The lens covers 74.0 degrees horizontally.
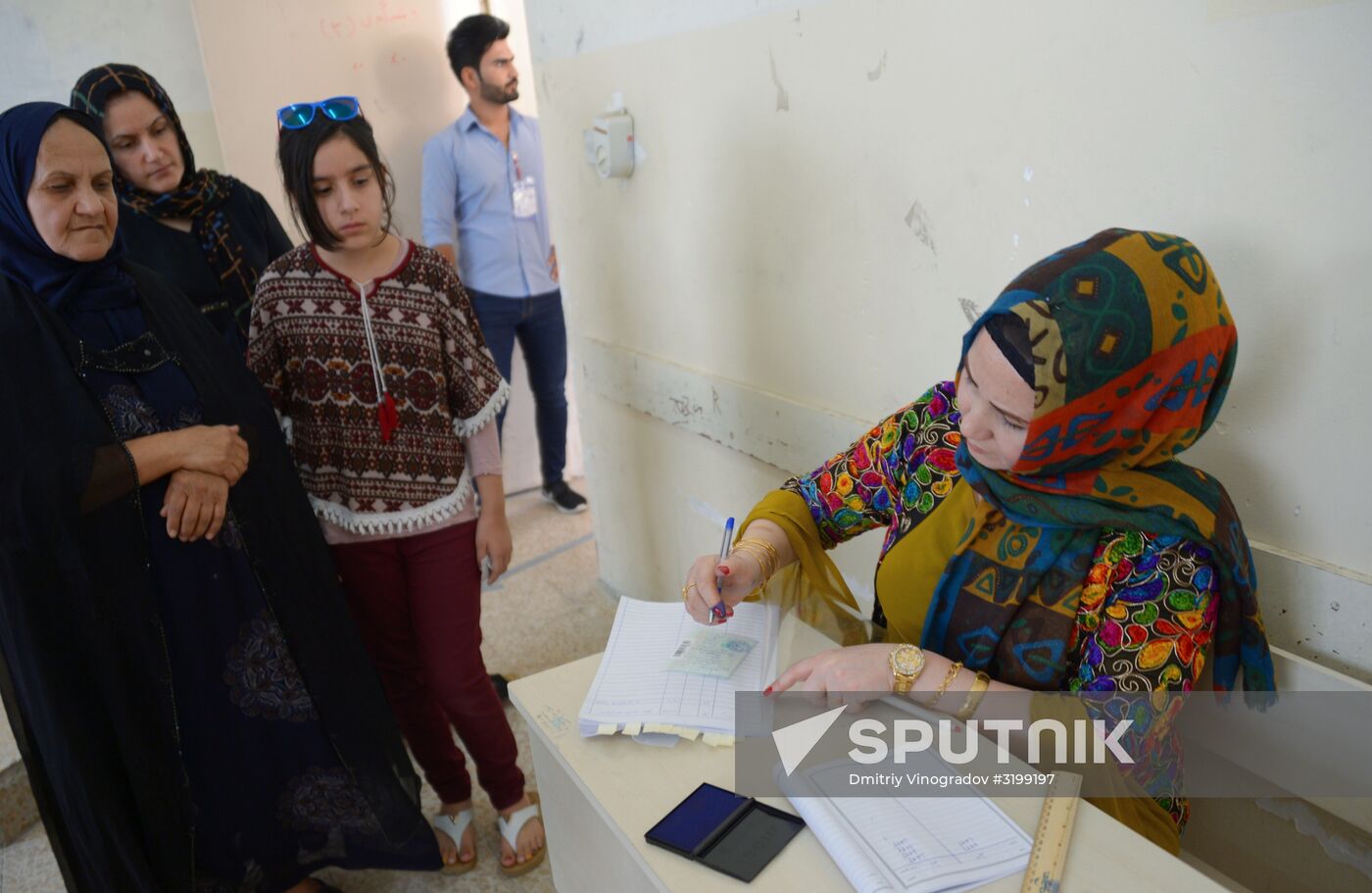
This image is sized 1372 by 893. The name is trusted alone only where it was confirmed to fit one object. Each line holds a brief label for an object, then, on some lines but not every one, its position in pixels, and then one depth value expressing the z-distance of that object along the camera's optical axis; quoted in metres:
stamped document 1.18
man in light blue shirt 3.10
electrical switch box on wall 2.16
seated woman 0.98
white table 0.87
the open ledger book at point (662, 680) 1.09
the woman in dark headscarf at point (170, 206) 1.85
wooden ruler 0.85
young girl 1.57
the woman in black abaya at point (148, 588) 1.34
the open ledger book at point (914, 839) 0.84
